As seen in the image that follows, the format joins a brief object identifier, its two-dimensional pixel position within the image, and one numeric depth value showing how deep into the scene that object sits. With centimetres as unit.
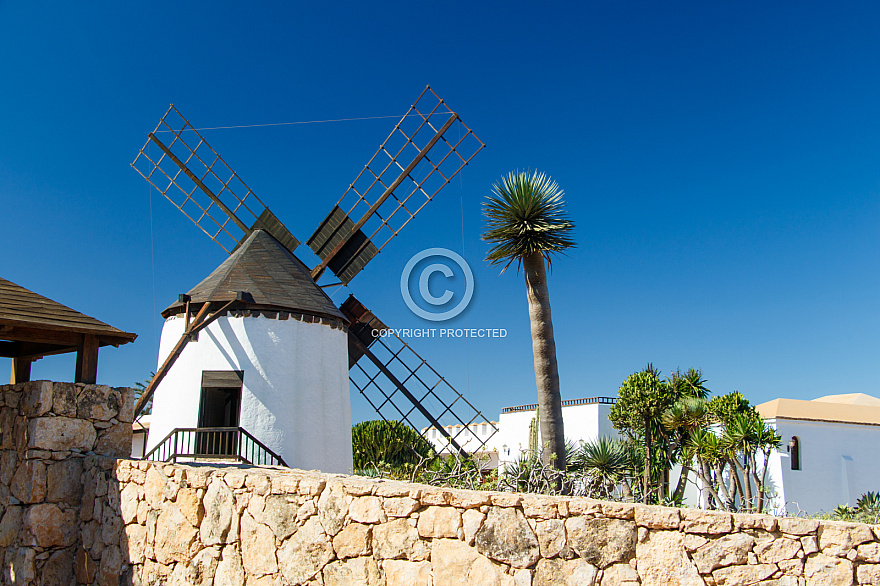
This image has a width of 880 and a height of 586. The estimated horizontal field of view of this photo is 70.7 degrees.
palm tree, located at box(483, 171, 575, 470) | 1063
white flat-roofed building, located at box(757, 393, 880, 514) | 2103
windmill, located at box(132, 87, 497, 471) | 1172
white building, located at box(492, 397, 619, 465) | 2506
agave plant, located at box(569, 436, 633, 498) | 1334
